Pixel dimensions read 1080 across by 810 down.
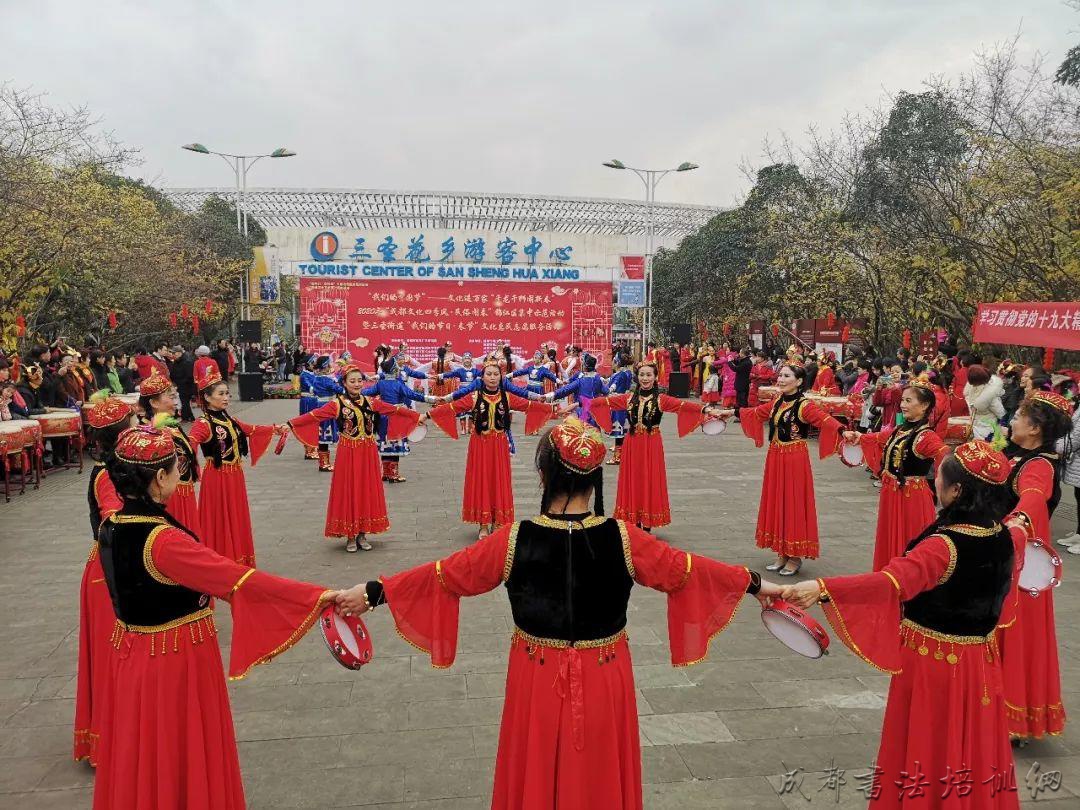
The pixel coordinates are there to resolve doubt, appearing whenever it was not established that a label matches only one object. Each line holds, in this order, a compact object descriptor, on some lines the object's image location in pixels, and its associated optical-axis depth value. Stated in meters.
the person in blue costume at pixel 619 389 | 11.66
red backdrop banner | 24.14
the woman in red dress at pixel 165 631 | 2.60
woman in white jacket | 8.50
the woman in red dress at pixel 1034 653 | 3.48
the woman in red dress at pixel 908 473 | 5.12
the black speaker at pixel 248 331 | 24.14
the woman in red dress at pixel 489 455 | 7.30
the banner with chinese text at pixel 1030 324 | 8.45
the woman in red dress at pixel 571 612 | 2.48
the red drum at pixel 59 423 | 10.33
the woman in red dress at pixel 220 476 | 5.65
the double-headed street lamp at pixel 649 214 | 26.19
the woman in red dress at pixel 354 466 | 6.99
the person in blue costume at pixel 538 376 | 12.49
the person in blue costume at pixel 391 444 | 10.41
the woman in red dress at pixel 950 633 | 2.65
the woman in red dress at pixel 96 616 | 3.24
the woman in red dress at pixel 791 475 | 6.17
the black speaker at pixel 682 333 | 25.42
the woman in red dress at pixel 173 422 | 5.09
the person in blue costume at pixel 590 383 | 11.16
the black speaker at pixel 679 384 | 23.55
